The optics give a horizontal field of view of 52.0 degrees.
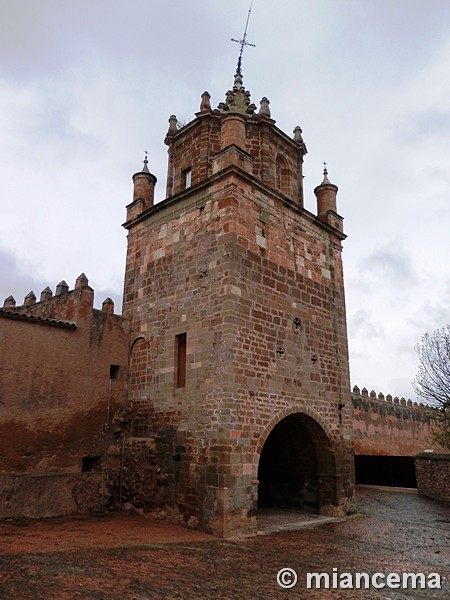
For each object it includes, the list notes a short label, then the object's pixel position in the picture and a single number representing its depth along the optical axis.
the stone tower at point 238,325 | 9.23
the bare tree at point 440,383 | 18.55
